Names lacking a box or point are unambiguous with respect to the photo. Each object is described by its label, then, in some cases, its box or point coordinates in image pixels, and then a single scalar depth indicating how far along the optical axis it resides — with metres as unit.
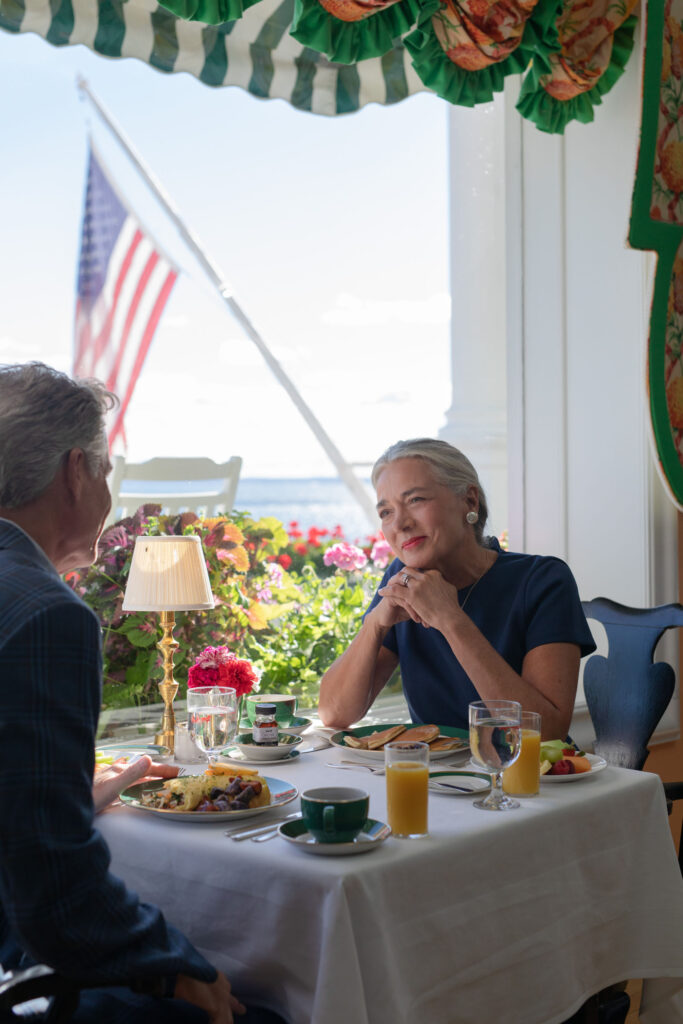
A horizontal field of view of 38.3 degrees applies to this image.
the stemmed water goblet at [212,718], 1.56
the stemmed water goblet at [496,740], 1.39
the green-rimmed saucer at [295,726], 1.86
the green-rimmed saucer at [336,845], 1.20
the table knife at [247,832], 1.28
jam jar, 1.71
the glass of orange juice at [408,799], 1.29
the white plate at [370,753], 1.66
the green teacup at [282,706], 1.90
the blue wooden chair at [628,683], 2.15
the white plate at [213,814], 1.33
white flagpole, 4.73
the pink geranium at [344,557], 3.14
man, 0.98
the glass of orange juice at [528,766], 1.47
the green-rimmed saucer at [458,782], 1.48
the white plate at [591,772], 1.53
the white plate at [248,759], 1.69
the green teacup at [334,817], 1.21
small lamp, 1.82
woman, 1.85
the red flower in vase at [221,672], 1.76
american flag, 5.84
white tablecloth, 1.15
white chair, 2.84
